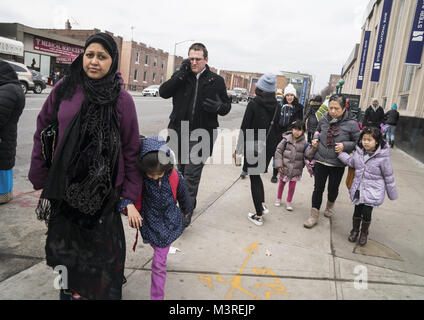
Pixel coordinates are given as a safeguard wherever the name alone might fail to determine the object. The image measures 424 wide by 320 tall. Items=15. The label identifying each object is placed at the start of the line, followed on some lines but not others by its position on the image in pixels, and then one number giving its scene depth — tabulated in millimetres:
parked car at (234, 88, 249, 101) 45425
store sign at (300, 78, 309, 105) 28375
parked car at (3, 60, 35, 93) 18272
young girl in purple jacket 3627
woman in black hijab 1880
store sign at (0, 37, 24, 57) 24234
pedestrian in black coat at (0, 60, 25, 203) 3559
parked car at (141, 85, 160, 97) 38275
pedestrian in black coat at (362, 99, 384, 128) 12555
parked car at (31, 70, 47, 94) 20900
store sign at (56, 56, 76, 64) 36062
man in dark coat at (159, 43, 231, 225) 3568
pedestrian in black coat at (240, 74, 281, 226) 4133
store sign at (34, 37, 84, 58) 32406
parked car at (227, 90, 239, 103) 42325
